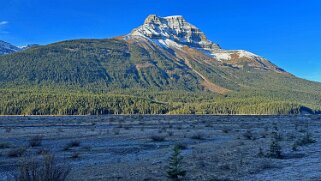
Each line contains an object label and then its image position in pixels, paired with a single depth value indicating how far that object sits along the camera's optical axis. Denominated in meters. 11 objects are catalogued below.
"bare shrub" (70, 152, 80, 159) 20.18
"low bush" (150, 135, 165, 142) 29.83
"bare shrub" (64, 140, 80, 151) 25.27
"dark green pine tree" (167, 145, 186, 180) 13.77
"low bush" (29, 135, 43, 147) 25.92
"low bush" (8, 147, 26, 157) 20.40
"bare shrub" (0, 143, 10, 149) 24.60
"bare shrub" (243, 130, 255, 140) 31.97
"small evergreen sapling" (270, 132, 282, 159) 19.60
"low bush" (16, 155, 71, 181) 10.10
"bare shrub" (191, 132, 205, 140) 31.96
